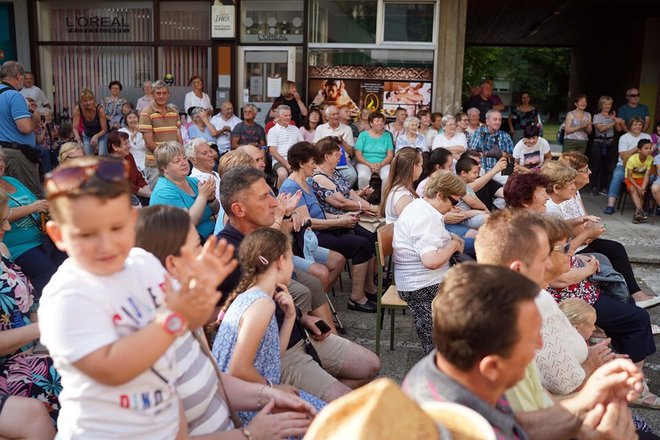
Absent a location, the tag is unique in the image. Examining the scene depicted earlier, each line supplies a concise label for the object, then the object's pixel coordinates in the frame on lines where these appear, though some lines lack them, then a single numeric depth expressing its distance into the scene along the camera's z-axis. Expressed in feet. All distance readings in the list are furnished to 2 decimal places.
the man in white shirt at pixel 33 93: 32.63
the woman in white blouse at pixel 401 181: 17.92
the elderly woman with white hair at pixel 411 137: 29.86
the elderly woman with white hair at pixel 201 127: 30.09
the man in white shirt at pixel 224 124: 31.12
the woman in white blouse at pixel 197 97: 33.78
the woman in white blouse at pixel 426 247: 13.32
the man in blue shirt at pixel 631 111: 36.04
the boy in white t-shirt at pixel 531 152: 27.68
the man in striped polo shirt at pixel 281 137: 28.66
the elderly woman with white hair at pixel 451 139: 29.86
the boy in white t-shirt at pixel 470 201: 18.62
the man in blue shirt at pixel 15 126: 18.39
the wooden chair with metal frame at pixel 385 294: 14.25
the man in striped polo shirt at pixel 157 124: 24.07
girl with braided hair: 7.94
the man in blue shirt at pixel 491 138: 28.43
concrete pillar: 33.71
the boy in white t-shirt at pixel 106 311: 4.85
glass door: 35.04
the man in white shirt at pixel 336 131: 30.19
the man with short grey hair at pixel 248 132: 29.91
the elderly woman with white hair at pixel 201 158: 17.17
